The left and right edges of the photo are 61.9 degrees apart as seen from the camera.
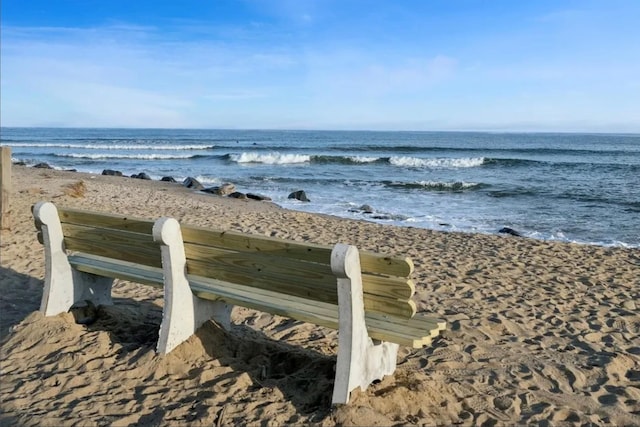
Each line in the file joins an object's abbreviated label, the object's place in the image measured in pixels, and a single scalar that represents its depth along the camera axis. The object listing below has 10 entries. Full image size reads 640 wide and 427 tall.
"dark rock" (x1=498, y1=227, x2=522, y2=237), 11.52
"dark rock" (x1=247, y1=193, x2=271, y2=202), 17.09
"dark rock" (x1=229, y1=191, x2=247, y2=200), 16.95
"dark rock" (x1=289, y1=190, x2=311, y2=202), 17.16
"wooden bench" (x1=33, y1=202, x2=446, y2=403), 2.95
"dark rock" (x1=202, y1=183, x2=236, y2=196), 17.98
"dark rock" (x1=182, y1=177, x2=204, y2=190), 19.86
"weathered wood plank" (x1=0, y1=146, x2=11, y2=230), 8.06
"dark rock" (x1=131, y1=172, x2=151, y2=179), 23.39
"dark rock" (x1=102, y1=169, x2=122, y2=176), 24.33
